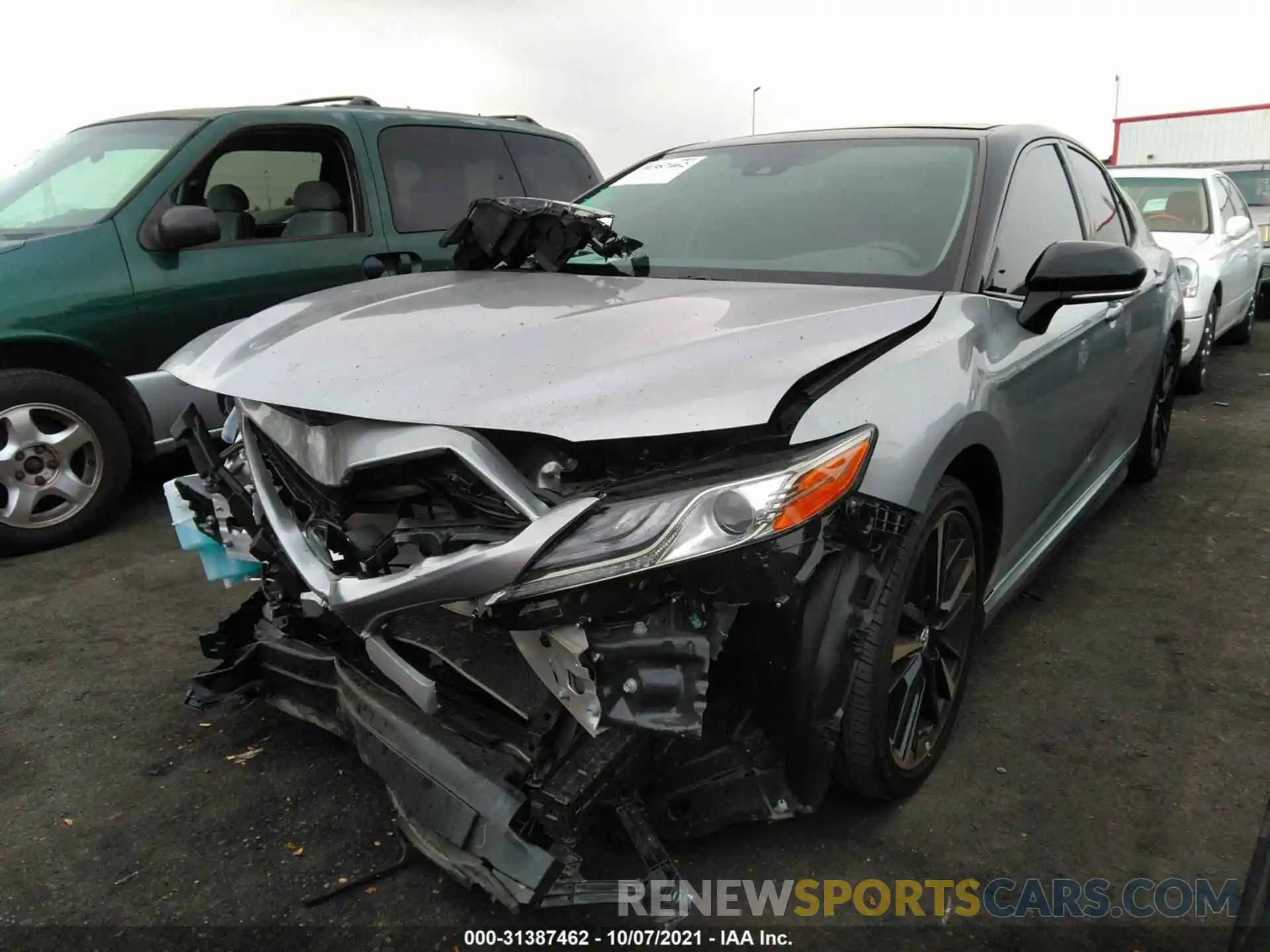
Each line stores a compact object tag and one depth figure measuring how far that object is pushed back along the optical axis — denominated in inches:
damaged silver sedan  68.6
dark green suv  161.3
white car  269.9
